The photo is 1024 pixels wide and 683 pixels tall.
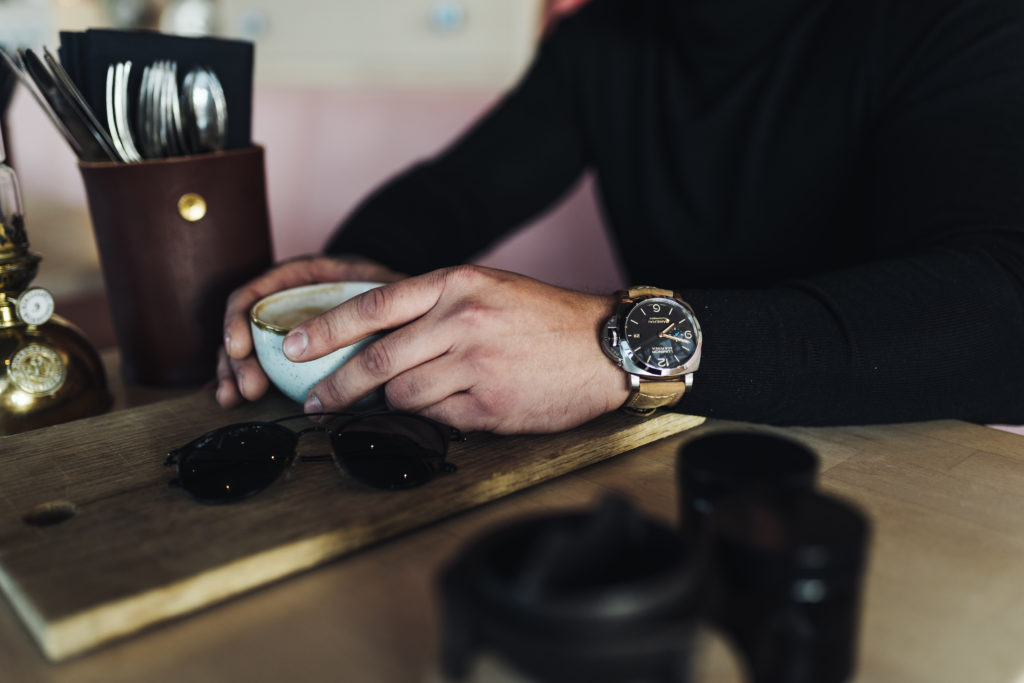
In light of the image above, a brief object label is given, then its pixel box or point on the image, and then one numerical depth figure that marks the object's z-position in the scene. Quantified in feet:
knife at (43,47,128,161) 2.37
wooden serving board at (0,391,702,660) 1.47
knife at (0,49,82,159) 2.50
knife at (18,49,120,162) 2.34
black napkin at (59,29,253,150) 2.46
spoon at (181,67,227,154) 2.61
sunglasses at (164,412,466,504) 1.84
